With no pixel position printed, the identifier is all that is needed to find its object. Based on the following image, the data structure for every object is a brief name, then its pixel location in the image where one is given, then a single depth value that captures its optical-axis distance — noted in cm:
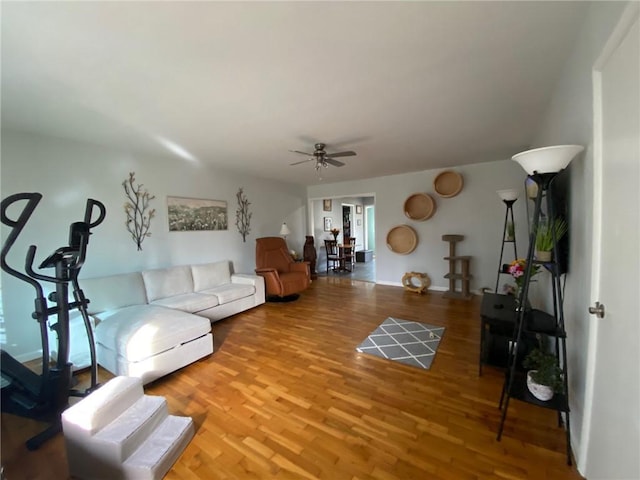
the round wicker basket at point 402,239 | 509
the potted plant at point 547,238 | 154
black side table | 205
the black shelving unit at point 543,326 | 139
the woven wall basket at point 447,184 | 452
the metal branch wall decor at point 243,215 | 484
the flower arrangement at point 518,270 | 203
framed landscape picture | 386
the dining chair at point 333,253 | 693
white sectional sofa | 216
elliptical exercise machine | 171
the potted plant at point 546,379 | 142
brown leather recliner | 435
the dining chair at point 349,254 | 711
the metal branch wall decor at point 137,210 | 337
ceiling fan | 300
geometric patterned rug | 250
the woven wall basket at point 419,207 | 483
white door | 88
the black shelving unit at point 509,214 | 256
